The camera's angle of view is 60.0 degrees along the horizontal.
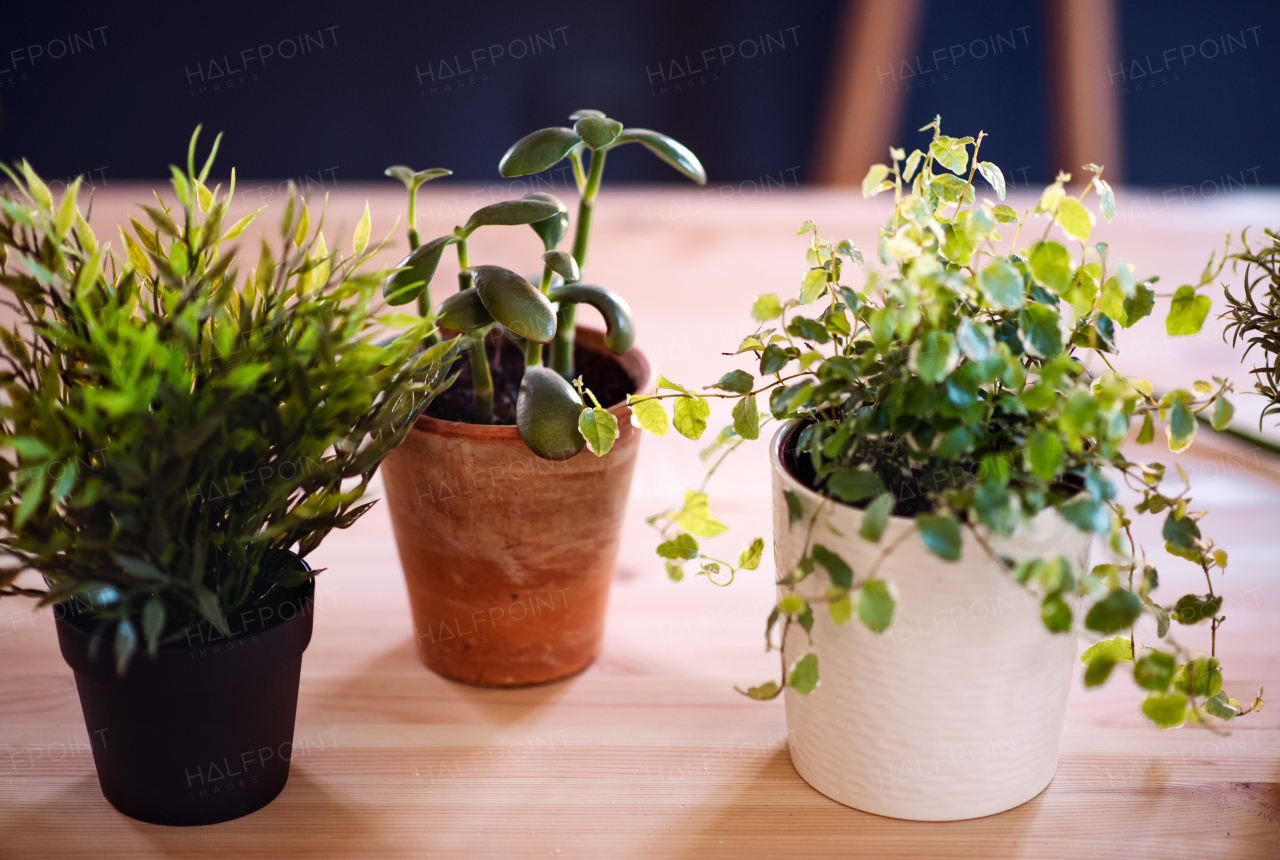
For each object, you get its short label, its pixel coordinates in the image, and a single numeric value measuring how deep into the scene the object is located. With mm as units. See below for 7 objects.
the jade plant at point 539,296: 704
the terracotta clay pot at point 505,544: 767
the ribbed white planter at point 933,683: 618
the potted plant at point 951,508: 562
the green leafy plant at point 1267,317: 664
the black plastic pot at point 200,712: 636
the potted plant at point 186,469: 566
